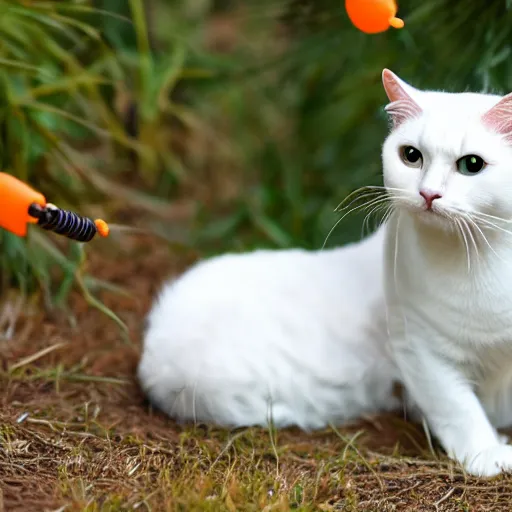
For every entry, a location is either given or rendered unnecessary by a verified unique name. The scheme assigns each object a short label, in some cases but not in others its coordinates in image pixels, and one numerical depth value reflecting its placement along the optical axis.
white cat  2.30
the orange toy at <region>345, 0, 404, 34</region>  2.34
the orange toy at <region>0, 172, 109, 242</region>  2.29
